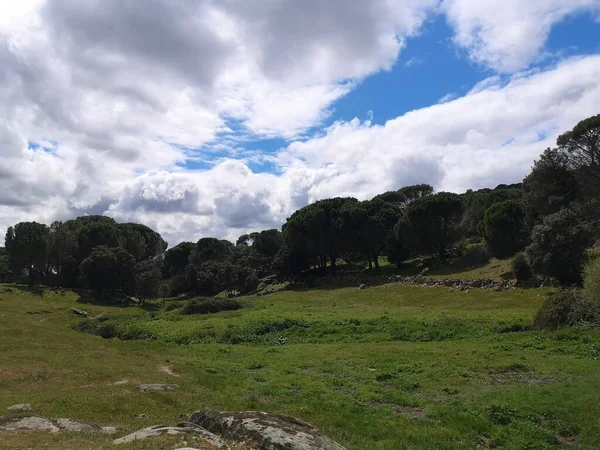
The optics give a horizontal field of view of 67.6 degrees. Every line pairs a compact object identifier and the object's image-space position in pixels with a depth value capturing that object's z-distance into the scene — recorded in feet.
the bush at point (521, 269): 165.89
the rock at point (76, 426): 37.78
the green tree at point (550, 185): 205.57
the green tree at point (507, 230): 209.15
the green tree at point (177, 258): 422.94
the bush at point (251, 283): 303.07
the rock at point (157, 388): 60.64
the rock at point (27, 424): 35.73
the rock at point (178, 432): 28.78
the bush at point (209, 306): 168.35
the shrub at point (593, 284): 80.86
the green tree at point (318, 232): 295.48
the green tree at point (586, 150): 211.00
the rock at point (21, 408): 47.11
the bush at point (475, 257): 223.71
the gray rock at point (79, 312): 183.44
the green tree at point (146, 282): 281.54
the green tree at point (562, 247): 141.18
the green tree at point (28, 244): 301.22
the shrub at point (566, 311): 90.07
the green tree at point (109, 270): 278.67
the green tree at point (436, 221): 251.60
